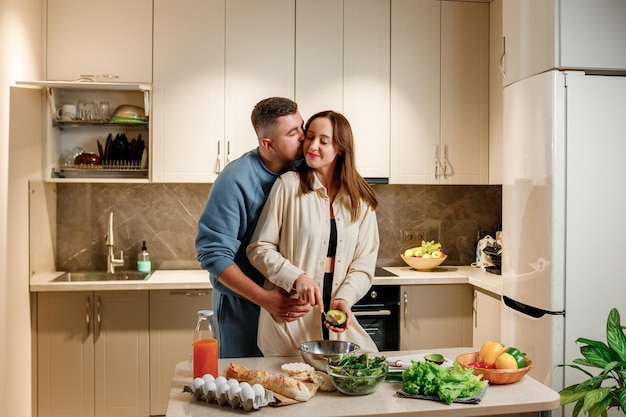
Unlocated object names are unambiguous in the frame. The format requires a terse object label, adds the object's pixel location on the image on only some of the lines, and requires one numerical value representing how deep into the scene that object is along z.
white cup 3.76
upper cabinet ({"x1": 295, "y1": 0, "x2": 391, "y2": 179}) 3.92
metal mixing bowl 2.01
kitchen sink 3.87
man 2.27
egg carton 1.66
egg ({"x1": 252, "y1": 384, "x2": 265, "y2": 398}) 1.67
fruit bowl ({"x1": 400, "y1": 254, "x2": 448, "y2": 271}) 4.05
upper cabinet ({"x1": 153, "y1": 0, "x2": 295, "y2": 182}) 3.80
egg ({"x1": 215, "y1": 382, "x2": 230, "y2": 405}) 1.69
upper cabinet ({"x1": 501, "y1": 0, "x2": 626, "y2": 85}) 2.82
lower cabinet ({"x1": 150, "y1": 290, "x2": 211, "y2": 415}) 3.64
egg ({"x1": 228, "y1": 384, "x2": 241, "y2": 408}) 1.66
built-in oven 3.79
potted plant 2.27
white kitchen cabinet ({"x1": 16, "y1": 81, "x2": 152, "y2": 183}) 3.74
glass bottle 1.85
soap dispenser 4.02
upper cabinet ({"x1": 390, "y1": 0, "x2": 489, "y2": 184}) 4.04
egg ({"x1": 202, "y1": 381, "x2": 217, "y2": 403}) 1.70
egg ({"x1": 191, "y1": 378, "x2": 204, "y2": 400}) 1.73
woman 2.30
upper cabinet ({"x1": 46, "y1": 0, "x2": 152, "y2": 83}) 3.71
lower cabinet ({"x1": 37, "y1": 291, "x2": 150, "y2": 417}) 3.58
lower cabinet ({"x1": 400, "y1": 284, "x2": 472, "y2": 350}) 3.84
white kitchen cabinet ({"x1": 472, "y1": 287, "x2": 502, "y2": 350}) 3.61
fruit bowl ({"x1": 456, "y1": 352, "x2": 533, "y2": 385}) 1.88
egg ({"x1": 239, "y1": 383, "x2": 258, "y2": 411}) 1.65
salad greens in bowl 1.76
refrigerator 2.82
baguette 1.74
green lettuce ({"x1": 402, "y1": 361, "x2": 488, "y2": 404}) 1.73
